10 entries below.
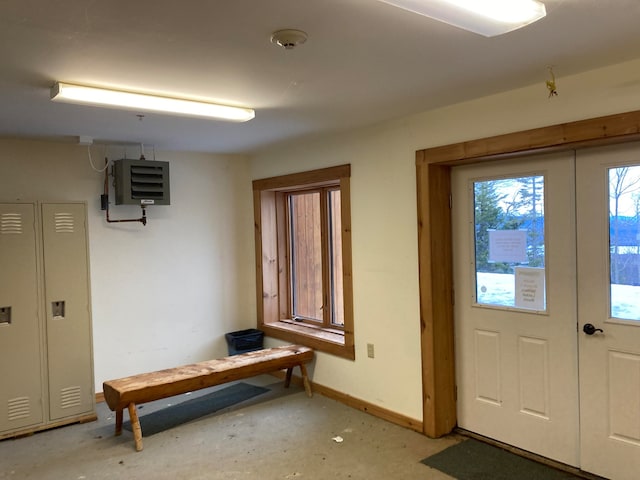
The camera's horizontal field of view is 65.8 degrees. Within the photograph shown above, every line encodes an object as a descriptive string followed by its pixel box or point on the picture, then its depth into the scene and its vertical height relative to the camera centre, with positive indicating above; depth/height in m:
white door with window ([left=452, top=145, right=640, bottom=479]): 2.72 -0.48
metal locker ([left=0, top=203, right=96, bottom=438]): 3.67 -0.59
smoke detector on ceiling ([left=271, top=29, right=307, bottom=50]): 1.99 +0.81
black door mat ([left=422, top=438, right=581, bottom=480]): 2.91 -1.46
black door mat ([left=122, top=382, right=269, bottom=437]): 3.84 -1.44
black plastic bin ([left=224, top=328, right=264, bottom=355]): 5.01 -1.07
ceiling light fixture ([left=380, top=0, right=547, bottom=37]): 1.67 +0.77
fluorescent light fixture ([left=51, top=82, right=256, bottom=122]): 2.62 +0.79
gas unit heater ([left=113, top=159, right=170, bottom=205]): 4.31 +0.51
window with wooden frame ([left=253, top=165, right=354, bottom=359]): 4.21 -0.24
